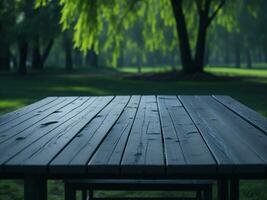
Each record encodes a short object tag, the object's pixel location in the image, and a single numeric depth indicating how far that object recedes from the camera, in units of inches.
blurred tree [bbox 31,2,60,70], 1151.0
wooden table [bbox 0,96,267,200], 89.1
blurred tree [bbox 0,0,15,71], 1187.3
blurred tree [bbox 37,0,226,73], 633.6
